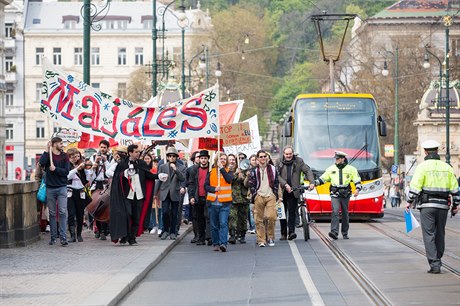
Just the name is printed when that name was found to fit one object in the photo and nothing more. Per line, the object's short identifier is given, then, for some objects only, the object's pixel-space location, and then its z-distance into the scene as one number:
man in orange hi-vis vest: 22.72
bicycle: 24.70
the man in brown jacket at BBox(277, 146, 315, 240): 24.94
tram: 33.50
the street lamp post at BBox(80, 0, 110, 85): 27.33
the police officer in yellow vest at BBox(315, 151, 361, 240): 25.67
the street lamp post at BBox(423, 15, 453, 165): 54.81
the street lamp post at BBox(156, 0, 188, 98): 46.44
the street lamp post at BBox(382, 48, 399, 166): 72.88
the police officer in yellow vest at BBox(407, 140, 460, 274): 18.19
